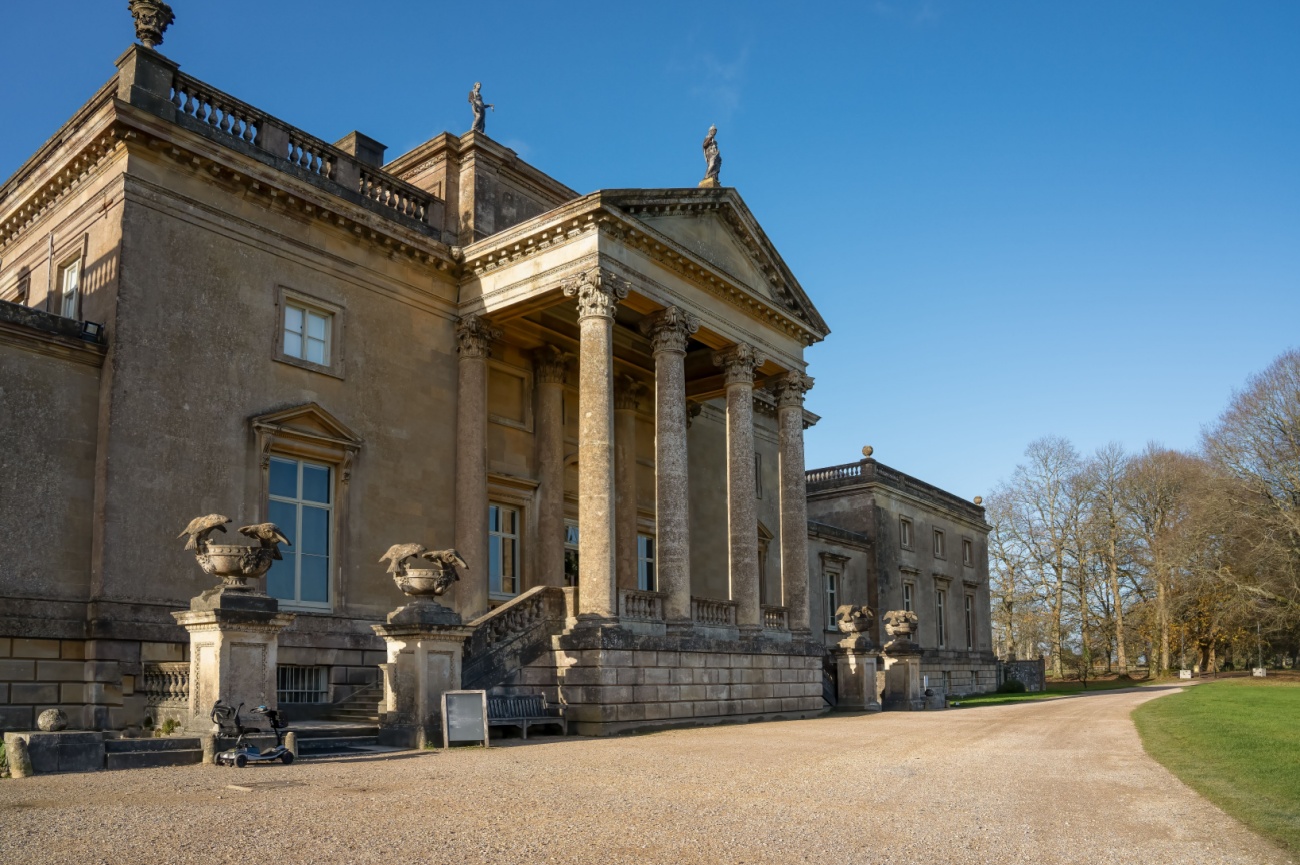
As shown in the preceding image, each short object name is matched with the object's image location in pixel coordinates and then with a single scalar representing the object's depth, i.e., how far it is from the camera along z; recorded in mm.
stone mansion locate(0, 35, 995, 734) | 16734
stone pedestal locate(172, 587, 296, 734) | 13344
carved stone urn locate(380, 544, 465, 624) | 15875
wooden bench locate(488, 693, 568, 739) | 17109
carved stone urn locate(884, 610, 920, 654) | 29422
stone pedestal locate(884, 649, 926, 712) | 29172
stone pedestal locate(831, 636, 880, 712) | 28812
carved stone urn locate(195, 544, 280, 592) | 13930
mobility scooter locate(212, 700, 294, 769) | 12477
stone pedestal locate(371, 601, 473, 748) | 15453
